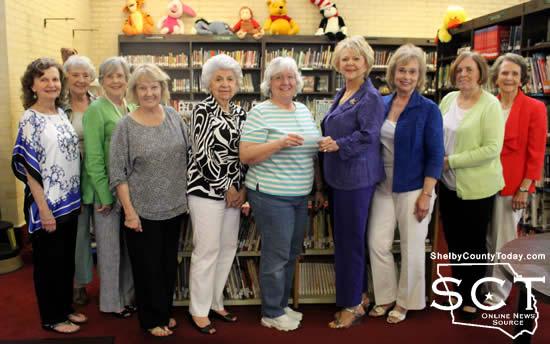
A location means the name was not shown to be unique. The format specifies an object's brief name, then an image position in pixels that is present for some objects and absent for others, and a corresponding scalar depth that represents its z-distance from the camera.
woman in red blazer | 3.07
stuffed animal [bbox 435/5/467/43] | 6.95
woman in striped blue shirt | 2.58
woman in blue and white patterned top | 2.56
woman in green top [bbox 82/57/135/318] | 2.73
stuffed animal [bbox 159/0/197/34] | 7.69
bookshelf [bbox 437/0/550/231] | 4.66
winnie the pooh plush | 7.79
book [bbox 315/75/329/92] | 7.88
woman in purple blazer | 2.66
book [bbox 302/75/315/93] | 7.79
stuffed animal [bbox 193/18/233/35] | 7.62
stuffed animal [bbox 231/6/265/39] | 7.72
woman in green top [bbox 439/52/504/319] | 2.88
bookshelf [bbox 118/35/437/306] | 7.63
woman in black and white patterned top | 2.62
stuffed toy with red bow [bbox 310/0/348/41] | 7.76
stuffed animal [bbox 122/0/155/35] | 7.60
